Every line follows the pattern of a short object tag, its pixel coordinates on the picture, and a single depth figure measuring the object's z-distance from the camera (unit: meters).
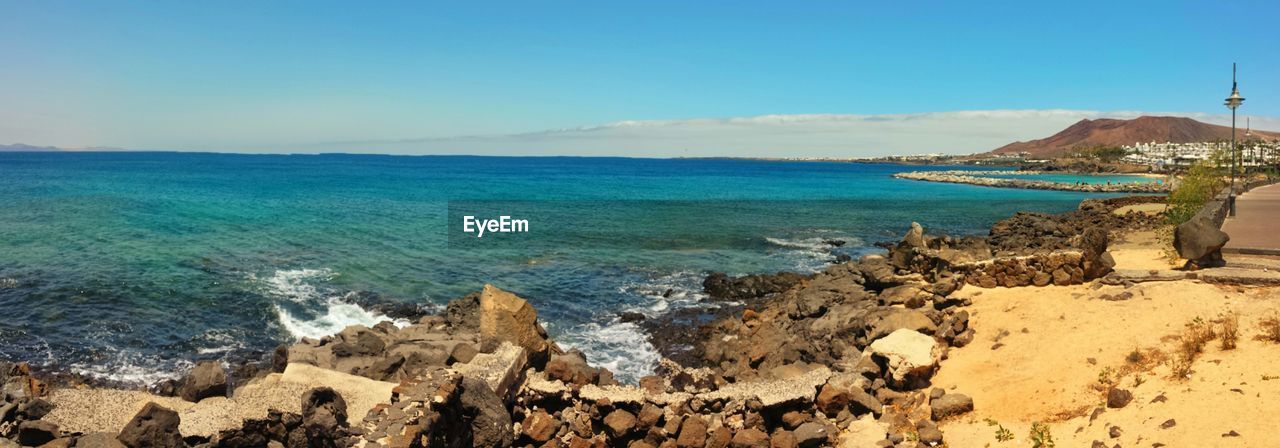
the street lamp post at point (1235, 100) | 23.83
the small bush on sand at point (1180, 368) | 9.95
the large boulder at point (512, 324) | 12.66
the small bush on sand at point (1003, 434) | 9.67
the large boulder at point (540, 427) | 10.53
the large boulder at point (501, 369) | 10.56
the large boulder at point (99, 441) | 7.90
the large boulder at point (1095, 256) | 15.38
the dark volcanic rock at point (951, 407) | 10.83
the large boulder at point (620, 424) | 10.49
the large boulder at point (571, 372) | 11.91
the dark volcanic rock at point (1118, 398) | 9.72
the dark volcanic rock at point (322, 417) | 8.68
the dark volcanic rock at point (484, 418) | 9.80
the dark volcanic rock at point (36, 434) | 8.34
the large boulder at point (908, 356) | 12.12
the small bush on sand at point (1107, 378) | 10.50
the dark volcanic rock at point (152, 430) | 7.96
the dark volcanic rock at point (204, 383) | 10.30
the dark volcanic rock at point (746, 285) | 22.27
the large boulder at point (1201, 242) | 14.78
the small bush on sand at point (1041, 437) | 9.32
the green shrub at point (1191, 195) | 26.90
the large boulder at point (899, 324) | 14.16
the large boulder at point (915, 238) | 19.78
